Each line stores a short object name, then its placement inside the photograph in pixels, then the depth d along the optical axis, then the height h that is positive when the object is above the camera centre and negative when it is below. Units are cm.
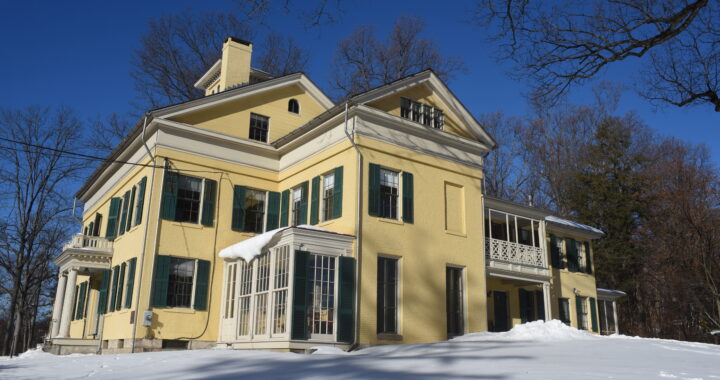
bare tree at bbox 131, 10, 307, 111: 3047 +1289
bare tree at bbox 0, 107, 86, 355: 2895 +459
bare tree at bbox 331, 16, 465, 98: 3103 +1404
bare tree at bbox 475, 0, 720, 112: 780 +413
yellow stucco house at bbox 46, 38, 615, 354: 1495 +266
